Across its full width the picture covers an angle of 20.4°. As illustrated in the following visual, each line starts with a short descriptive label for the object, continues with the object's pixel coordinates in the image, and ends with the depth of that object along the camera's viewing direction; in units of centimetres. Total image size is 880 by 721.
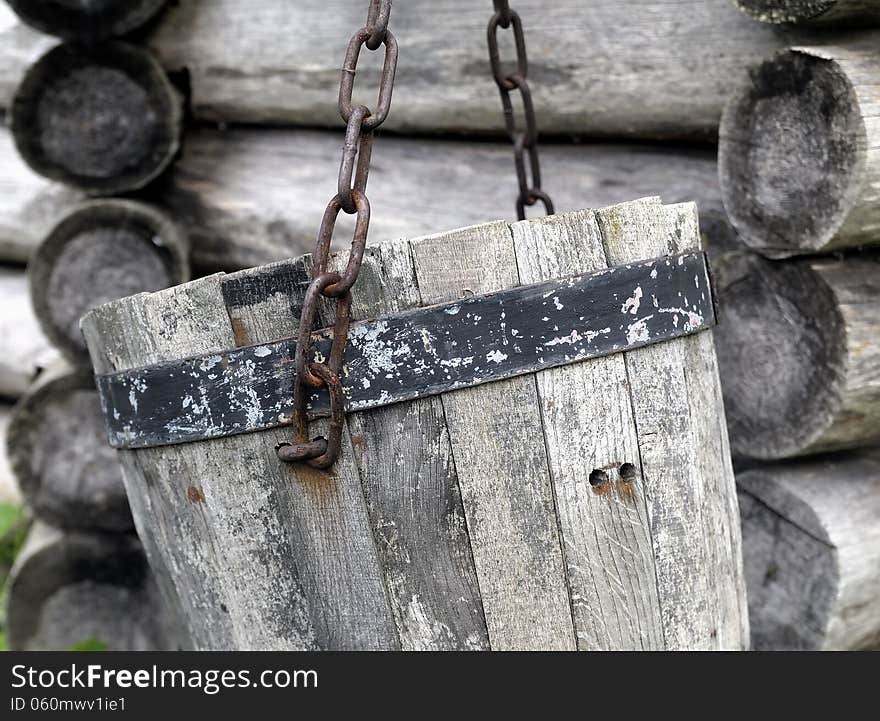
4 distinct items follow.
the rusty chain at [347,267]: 147
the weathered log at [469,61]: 175
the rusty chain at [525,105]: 168
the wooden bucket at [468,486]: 151
